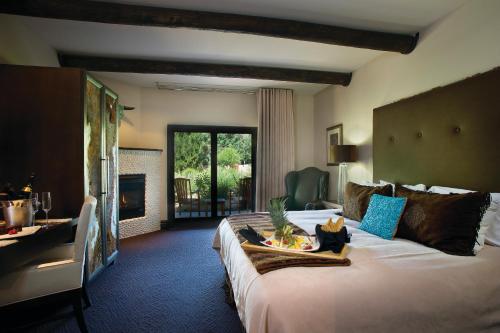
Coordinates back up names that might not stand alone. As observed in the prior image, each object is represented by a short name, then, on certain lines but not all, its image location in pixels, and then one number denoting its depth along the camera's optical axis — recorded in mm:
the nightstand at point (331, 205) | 3565
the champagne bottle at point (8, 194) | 1908
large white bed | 1091
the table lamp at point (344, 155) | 3588
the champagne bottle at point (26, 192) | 1983
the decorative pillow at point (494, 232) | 1746
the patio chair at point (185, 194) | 5004
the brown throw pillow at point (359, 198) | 2412
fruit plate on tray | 1594
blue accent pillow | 1956
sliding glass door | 4977
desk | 1451
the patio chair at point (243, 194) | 5262
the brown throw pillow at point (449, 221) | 1657
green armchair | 4316
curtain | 4801
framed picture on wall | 4211
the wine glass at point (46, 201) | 1914
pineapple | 1706
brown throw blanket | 1362
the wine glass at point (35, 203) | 1995
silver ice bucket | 1767
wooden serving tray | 1465
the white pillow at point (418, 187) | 2376
